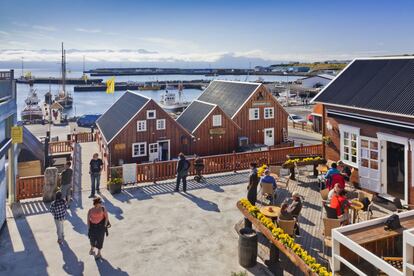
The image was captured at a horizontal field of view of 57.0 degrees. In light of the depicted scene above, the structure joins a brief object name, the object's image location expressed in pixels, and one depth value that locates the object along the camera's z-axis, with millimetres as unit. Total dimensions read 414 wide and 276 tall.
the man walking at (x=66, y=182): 15734
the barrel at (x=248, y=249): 11000
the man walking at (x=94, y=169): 17391
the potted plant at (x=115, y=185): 17891
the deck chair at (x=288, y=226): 11328
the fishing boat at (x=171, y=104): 79312
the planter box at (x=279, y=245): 9102
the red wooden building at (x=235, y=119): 29438
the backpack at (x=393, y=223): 8253
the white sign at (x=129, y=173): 18984
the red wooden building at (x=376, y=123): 14750
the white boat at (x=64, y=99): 96375
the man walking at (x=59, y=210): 12125
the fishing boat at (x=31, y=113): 66125
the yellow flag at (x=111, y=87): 47562
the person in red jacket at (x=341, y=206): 11120
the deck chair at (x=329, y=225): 10664
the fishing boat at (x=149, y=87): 150775
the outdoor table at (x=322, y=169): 17616
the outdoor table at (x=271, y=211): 12165
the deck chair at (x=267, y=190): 14883
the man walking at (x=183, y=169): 17784
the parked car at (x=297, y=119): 49466
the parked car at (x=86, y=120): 54375
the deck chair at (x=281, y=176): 16609
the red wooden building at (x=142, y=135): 25922
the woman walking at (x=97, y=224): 11211
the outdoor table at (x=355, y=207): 12381
